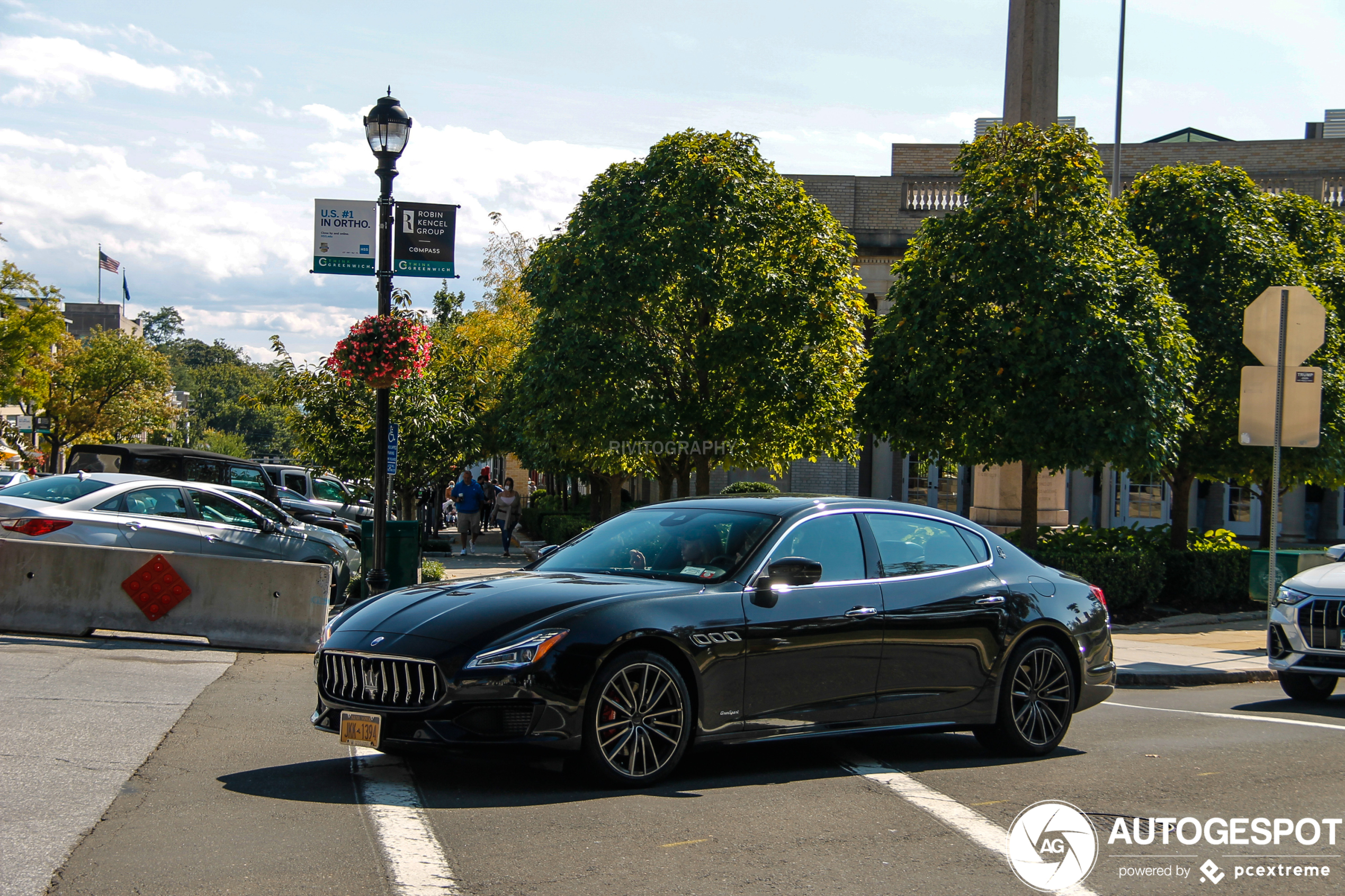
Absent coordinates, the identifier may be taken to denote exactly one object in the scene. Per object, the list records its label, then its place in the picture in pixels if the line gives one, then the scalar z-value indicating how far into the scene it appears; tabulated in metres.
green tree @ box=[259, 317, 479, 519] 23.92
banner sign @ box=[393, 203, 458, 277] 15.33
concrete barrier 12.16
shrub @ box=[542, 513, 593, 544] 27.50
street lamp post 14.46
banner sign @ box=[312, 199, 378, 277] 15.33
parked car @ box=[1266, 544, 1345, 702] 10.48
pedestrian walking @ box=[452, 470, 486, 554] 27.59
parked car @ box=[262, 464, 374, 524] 27.03
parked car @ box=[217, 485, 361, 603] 14.85
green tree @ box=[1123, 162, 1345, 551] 19.67
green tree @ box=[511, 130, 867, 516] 18.28
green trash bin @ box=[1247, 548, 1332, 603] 14.76
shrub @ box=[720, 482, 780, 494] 20.40
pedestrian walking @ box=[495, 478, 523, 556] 27.48
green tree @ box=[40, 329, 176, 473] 62.62
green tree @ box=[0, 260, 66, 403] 43.19
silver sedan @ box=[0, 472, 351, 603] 12.92
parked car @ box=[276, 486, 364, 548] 23.09
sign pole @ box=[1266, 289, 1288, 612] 12.77
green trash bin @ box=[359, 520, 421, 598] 16.14
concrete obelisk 24.08
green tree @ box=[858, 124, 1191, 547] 17.00
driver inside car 6.97
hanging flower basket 14.84
